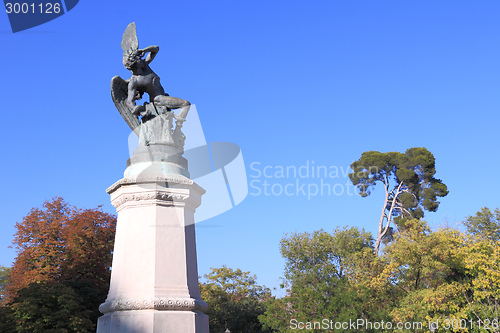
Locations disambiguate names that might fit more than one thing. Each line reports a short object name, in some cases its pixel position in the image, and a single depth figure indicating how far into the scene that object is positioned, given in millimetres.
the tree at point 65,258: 26256
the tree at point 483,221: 51688
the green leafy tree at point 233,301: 39188
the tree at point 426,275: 24719
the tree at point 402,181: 44659
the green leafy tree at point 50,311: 24141
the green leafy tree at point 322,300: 24703
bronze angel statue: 8570
